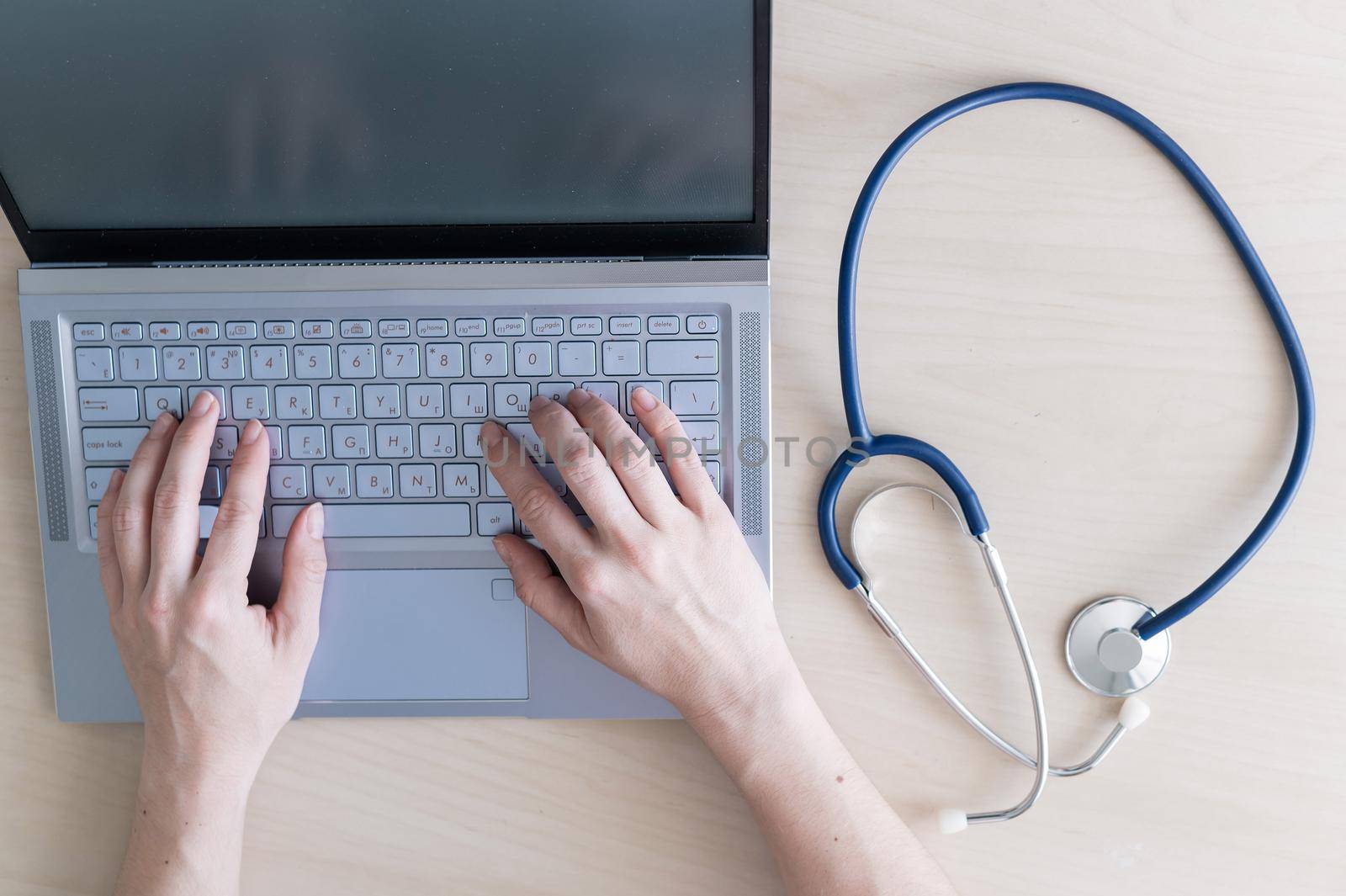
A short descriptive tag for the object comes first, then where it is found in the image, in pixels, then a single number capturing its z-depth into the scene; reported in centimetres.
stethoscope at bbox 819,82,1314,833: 69
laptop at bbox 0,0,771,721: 66
